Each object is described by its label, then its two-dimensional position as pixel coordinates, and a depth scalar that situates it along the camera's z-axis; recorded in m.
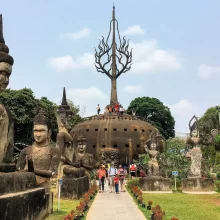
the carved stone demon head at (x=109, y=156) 30.99
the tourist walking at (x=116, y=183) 14.32
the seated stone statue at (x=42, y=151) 7.06
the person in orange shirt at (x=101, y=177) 14.59
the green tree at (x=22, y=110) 26.14
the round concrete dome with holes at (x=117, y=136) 32.98
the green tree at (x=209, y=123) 39.42
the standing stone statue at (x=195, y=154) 15.32
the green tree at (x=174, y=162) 18.59
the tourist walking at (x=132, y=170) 21.94
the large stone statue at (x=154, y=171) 15.19
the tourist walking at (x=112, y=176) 15.32
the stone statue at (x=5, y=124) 4.47
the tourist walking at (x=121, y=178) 15.49
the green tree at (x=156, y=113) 46.07
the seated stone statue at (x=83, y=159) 12.63
